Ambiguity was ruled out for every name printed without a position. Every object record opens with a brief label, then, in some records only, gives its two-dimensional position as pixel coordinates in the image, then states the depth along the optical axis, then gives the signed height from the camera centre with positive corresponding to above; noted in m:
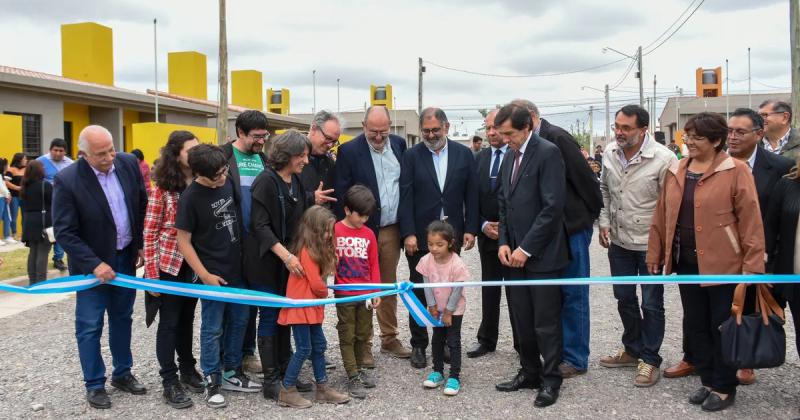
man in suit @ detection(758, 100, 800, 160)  6.12 +0.63
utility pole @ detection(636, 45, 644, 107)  36.28 +7.42
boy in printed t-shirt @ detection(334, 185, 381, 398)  4.93 -0.50
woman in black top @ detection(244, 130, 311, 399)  4.68 -0.23
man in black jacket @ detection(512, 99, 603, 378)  5.31 -0.24
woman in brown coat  4.30 -0.28
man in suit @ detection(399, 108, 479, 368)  5.71 +0.06
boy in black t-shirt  4.54 -0.35
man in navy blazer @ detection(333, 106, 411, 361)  5.69 +0.16
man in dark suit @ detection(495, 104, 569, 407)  4.64 -0.31
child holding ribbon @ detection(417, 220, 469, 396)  5.00 -0.77
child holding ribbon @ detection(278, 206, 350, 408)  4.69 -0.70
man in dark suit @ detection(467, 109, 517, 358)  5.89 -0.46
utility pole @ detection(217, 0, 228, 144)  20.12 +3.80
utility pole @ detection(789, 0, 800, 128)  15.26 +3.45
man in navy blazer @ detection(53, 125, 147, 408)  4.61 -0.26
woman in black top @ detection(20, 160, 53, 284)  9.12 -0.21
